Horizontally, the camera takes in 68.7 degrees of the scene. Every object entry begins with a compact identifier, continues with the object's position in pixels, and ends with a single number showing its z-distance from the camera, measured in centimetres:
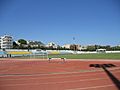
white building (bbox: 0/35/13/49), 5191
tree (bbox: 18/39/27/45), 5708
